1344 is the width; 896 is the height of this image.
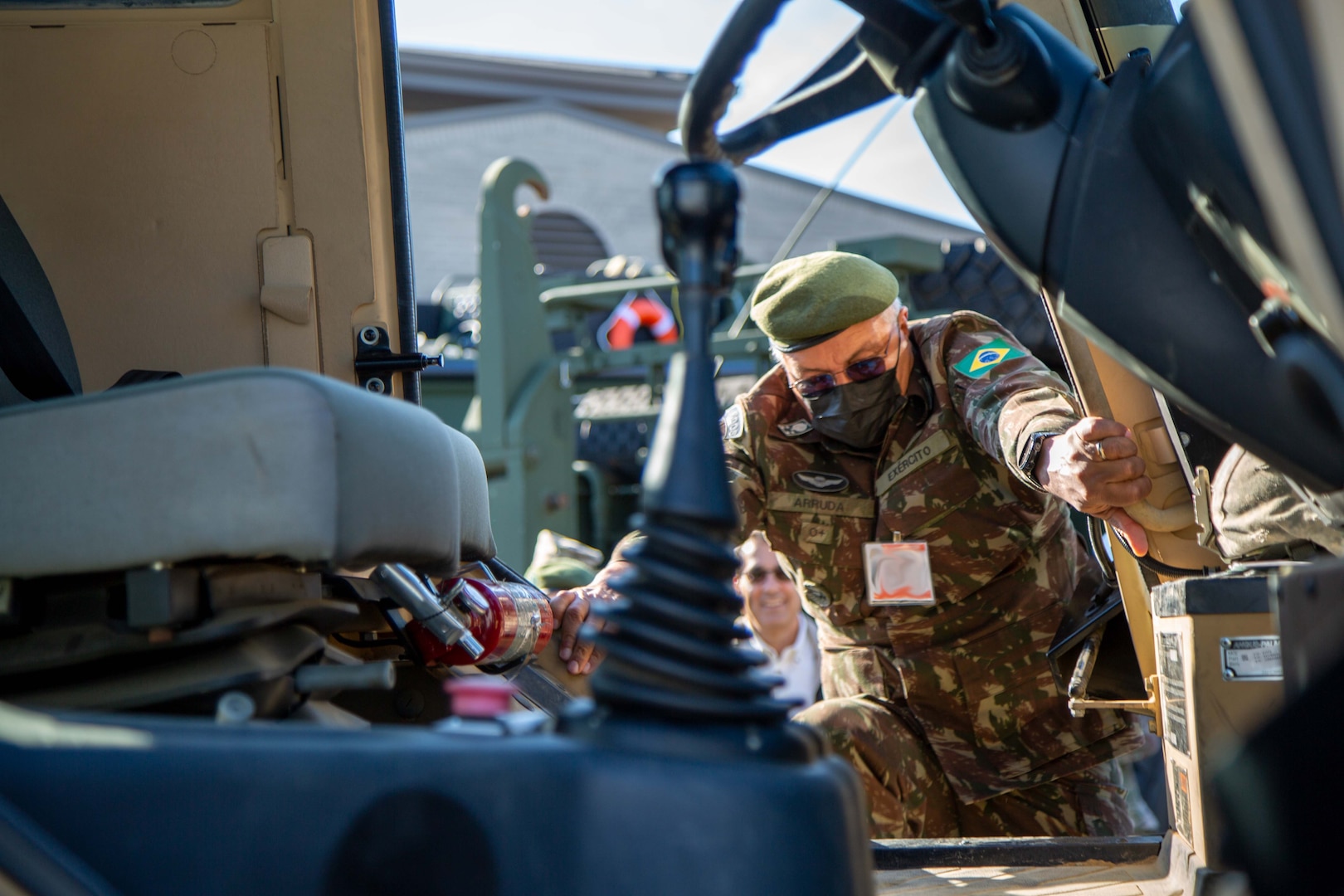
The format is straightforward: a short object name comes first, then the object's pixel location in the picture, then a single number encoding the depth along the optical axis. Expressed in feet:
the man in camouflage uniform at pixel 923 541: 9.47
